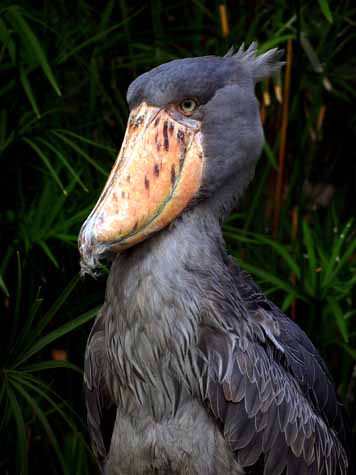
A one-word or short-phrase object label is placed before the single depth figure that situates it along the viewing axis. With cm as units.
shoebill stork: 433
